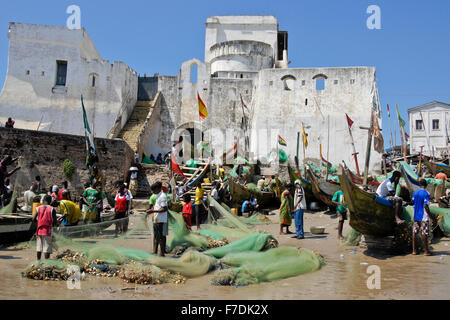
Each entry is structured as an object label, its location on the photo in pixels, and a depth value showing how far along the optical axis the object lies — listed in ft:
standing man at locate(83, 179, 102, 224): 29.58
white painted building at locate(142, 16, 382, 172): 80.59
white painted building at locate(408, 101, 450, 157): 118.52
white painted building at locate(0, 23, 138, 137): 88.43
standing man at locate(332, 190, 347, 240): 30.53
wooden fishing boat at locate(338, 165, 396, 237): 23.68
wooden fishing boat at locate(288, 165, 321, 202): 49.42
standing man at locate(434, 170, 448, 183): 48.71
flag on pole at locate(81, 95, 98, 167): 49.98
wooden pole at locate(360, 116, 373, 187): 32.09
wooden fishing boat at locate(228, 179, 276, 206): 50.58
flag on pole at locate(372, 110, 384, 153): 63.72
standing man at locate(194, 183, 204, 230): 37.70
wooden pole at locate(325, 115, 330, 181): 79.43
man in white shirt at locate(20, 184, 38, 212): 34.80
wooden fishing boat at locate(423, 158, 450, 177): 64.34
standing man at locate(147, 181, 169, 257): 23.39
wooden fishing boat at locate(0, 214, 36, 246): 26.71
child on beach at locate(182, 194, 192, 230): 32.91
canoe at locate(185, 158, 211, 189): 56.39
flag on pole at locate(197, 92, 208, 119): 55.98
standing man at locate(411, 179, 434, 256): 23.36
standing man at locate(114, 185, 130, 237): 30.76
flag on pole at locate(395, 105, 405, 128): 59.15
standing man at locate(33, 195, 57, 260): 21.06
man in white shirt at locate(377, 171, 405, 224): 24.04
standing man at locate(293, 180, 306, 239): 31.91
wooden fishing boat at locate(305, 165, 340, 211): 44.70
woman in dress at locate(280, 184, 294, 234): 33.27
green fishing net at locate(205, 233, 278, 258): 22.59
